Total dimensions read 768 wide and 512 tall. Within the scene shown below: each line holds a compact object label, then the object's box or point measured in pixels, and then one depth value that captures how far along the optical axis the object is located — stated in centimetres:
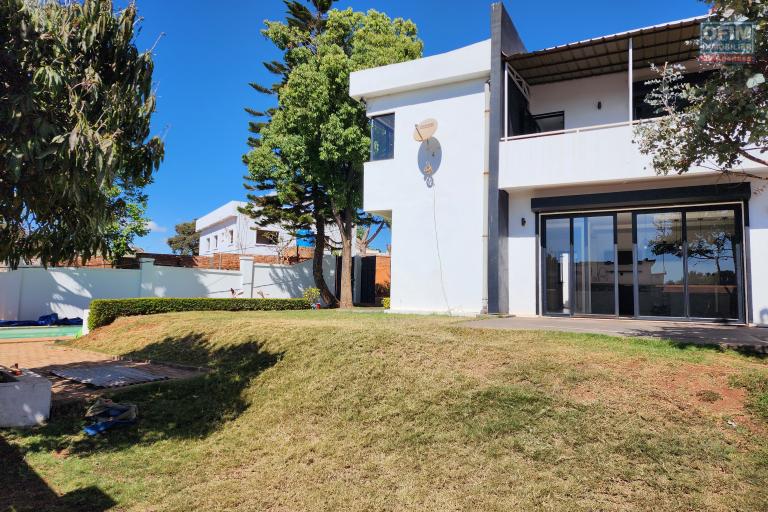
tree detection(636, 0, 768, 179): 508
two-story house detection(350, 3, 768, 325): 1046
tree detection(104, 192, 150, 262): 2045
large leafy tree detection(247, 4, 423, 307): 1666
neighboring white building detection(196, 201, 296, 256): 3453
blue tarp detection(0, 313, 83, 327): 1675
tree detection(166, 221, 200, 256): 5328
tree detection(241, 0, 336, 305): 1956
